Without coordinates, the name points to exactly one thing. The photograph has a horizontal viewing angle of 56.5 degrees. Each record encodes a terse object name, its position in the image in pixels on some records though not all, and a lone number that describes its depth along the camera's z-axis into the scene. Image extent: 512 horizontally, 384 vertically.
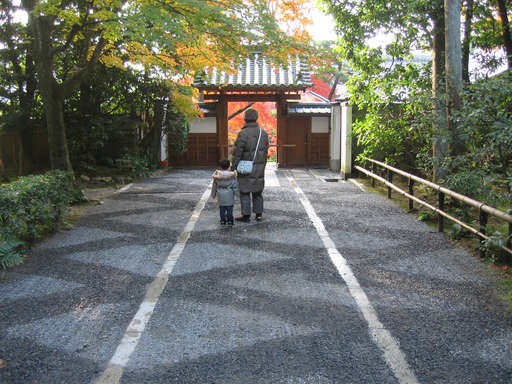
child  7.59
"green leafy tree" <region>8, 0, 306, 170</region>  7.46
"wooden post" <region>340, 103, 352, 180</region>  14.94
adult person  7.80
